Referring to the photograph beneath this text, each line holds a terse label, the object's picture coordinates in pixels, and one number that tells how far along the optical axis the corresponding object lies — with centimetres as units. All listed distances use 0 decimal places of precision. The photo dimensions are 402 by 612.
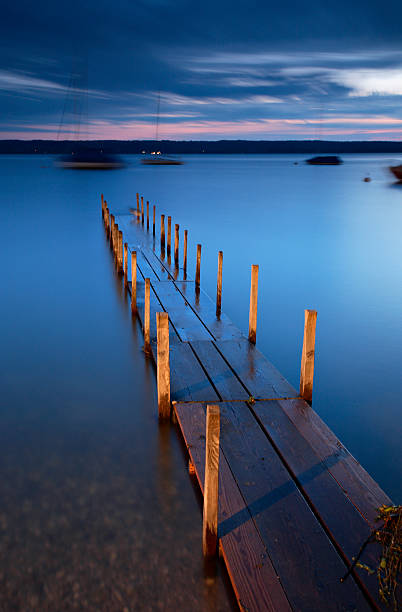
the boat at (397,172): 5962
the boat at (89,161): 8231
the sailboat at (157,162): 12054
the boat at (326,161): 14538
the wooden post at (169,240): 1563
